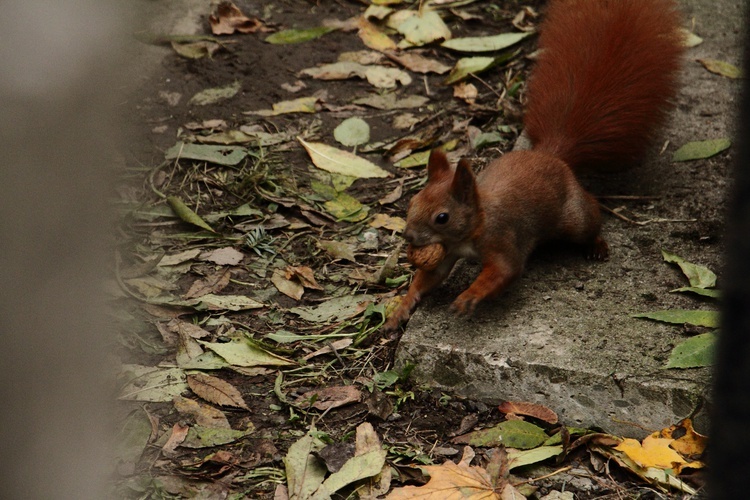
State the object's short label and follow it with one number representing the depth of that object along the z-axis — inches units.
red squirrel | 184.7
